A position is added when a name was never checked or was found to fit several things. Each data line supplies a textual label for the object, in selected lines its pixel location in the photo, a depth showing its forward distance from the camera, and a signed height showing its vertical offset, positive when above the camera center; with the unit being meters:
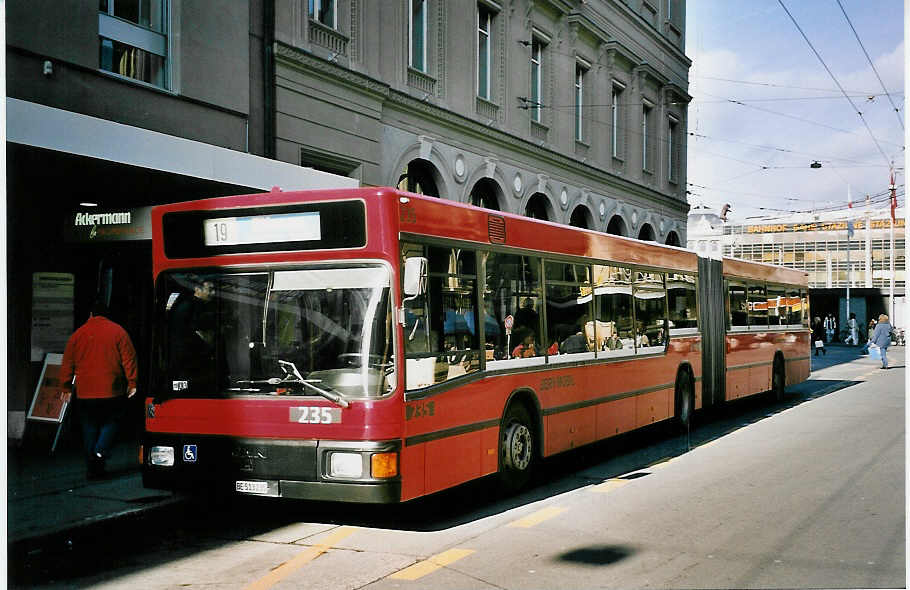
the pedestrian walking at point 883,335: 27.11 -0.70
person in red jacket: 9.83 -0.61
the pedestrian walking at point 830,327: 43.60 -0.72
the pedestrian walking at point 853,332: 41.06 -0.90
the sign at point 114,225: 11.59 +1.07
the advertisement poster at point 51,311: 11.77 +0.06
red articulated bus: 7.20 -0.25
